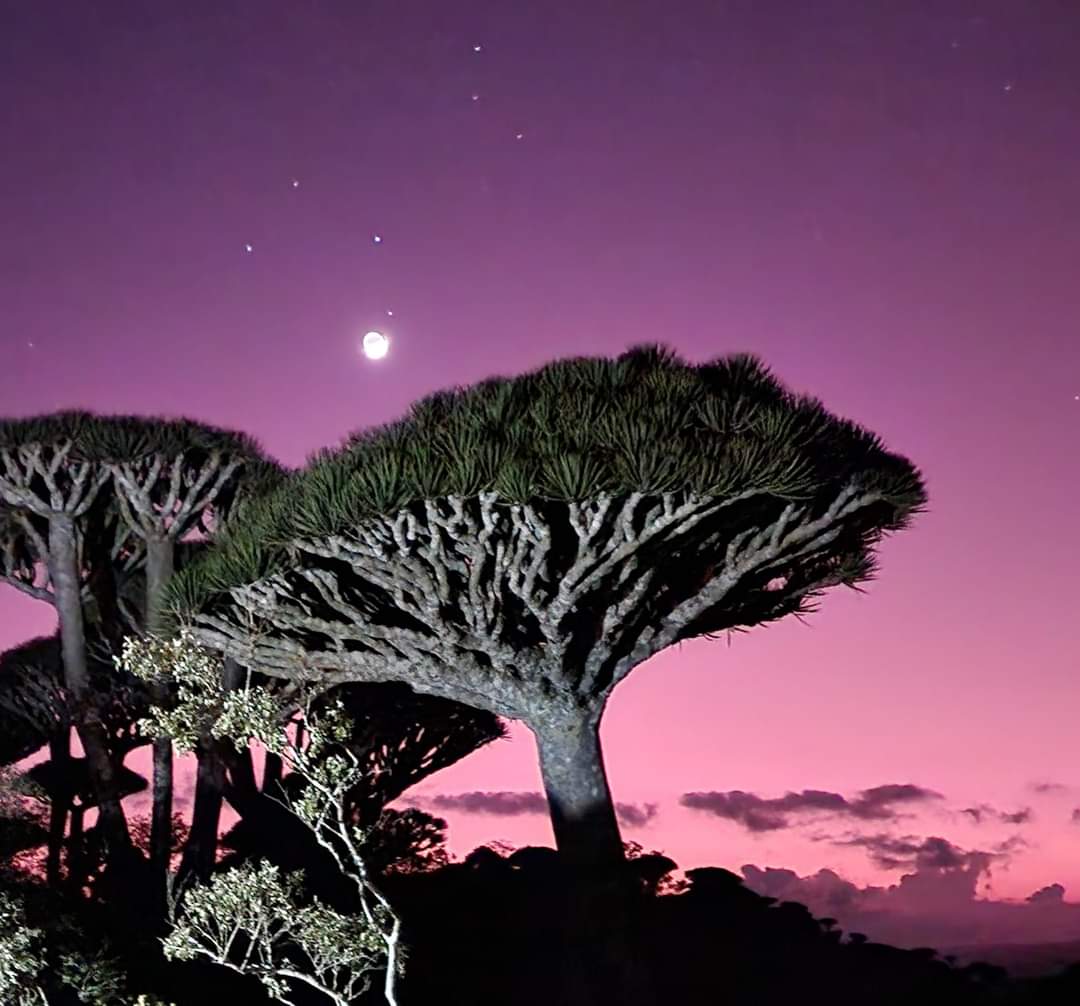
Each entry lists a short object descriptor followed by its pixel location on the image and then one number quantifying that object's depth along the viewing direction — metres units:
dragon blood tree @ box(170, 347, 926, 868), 8.20
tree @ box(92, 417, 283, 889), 11.81
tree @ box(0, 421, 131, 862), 11.71
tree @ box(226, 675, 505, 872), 14.35
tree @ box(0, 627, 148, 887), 13.72
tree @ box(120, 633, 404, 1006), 7.16
